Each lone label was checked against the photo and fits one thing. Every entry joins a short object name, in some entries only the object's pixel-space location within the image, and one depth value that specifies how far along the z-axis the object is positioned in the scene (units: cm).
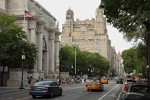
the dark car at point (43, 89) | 1809
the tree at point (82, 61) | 8216
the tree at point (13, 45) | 3577
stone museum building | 5695
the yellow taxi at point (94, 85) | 2745
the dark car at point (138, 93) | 1066
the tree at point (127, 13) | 1424
